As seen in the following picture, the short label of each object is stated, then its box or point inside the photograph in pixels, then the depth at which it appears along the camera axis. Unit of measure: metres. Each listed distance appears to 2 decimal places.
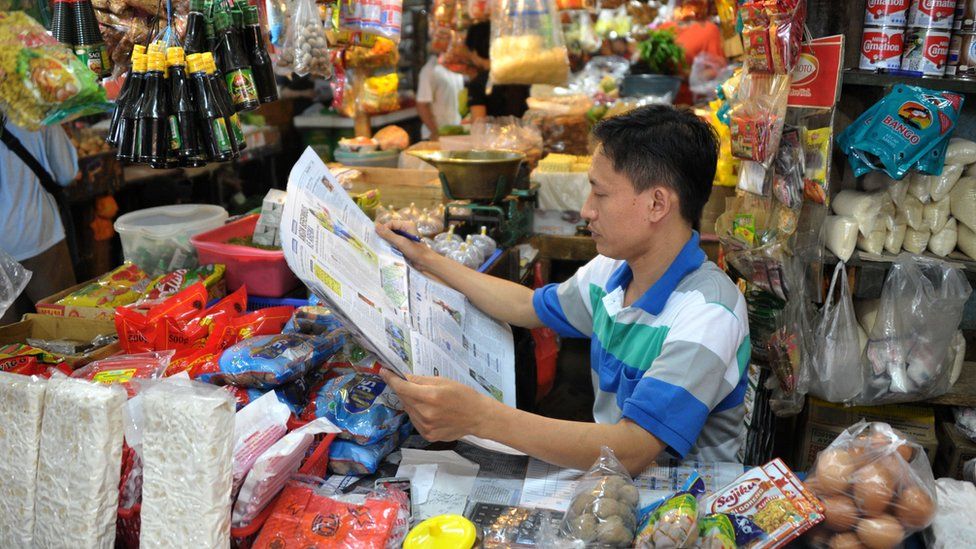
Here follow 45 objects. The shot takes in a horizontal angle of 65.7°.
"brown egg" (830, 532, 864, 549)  1.18
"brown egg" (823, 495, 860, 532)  1.19
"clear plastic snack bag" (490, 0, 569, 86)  4.46
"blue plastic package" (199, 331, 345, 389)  1.57
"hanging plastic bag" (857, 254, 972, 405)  2.22
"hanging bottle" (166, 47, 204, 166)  1.61
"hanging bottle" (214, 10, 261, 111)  1.76
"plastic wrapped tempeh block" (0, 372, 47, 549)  1.22
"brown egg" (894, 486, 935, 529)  1.19
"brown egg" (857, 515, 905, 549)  1.18
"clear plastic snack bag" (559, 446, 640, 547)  1.18
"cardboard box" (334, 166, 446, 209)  3.48
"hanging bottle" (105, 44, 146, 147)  1.61
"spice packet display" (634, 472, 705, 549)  1.13
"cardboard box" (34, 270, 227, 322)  2.17
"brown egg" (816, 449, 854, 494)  1.23
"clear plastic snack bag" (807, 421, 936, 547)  1.19
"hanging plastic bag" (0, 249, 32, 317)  1.89
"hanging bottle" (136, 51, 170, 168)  1.59
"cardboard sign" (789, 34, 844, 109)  2.18
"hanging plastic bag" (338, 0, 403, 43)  2.57
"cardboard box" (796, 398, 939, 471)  2.55
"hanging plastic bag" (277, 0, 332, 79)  2.26
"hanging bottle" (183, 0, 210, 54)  1.72
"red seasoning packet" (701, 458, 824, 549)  1.15
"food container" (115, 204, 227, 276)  2.52
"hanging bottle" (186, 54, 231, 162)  1.63
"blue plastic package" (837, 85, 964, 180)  2.07
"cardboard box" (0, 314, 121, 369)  2.08
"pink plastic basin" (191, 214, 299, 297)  2.35
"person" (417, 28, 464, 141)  6.55
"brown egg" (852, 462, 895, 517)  1.19
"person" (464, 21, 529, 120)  7.21
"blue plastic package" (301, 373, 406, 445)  1.55
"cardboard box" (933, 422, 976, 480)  2.38
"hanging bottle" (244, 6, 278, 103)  1.84
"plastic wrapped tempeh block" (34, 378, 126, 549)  1.15
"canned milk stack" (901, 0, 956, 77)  2.14
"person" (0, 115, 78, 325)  3.40
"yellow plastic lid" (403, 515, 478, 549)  1.21
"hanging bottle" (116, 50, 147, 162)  1.60
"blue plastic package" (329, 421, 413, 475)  1.54
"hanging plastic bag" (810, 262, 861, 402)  2.32
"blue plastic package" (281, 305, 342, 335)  1.96
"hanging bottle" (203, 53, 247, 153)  1.65
